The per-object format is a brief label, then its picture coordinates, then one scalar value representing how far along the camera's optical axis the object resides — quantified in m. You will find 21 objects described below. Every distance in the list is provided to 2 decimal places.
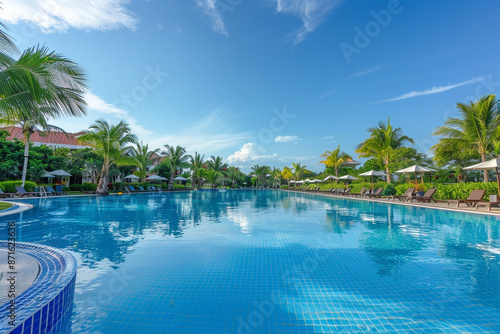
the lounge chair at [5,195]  16.16
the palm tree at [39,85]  4.64
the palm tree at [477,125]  14.65
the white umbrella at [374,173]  19.60
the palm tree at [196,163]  36.72
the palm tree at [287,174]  49.50
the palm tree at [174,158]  31.41
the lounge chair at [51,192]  18.57
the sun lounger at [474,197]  10.67
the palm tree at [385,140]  20.36
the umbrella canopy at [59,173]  20.45
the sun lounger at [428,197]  13.57
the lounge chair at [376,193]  17.76
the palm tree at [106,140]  20.70
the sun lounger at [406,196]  14.64
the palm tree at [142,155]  28.83
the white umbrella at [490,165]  10.27
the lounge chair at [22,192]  16.33
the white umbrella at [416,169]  14.62
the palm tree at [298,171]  45.22
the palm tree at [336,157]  30.80
